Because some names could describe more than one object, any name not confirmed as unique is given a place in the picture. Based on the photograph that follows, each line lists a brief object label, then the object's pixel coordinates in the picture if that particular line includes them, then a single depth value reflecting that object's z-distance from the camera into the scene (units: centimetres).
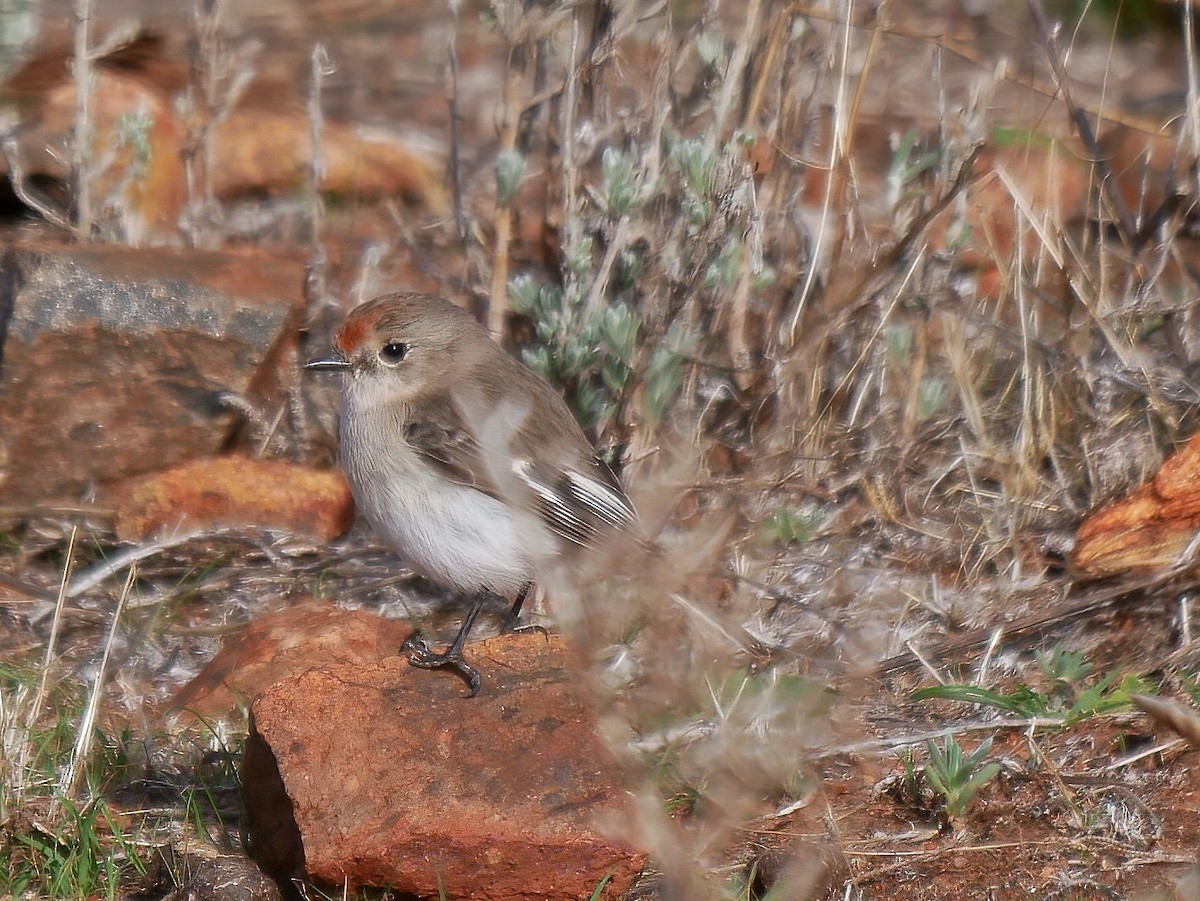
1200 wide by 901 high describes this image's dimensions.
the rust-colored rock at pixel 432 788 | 719
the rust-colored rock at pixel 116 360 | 1148
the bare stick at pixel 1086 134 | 990
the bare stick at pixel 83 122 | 1205
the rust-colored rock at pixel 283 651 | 907
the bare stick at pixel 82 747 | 789
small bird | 957
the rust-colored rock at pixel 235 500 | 1136
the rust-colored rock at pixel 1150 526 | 948
